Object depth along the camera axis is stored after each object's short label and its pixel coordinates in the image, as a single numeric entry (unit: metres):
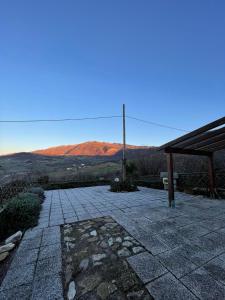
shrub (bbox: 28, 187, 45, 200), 6.38
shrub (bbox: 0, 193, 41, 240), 2.98
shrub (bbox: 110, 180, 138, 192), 7.69
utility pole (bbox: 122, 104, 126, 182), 8.77
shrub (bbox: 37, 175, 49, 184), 10.62
